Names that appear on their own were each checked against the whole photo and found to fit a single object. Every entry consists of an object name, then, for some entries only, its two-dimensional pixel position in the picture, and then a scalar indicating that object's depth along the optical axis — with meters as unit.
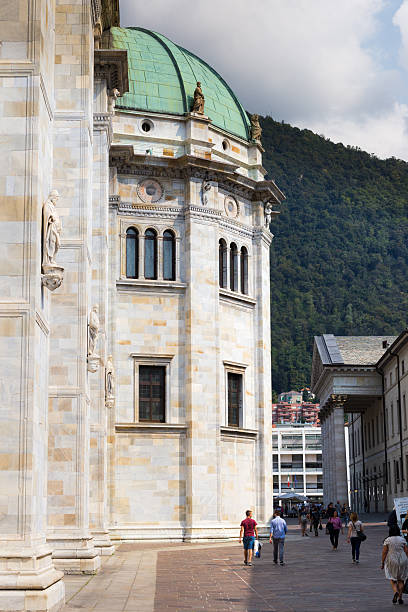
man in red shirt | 28.97
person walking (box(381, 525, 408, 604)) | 17.89
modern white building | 190.38
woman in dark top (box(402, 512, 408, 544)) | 20.12
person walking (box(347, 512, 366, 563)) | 29.33
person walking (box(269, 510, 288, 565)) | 29.03
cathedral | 21.98
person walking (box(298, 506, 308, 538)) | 50.81
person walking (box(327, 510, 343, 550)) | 36.75
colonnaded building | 70.75
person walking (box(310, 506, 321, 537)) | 51.53
